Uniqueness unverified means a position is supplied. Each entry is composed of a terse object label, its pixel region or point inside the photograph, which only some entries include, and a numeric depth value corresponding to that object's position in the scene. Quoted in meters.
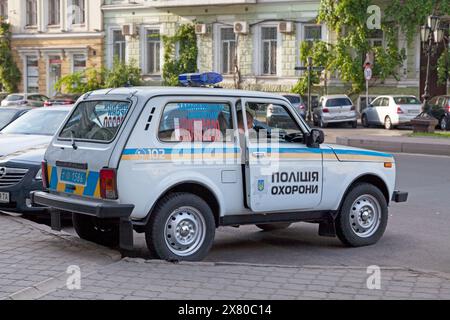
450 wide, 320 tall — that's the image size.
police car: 7.97
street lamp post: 28.25
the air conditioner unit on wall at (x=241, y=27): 41.72
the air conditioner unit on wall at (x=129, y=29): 45.12
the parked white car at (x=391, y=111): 33.94
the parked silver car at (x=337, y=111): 35.84
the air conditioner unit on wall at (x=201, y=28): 43.26
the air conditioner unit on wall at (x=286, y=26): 40.66
